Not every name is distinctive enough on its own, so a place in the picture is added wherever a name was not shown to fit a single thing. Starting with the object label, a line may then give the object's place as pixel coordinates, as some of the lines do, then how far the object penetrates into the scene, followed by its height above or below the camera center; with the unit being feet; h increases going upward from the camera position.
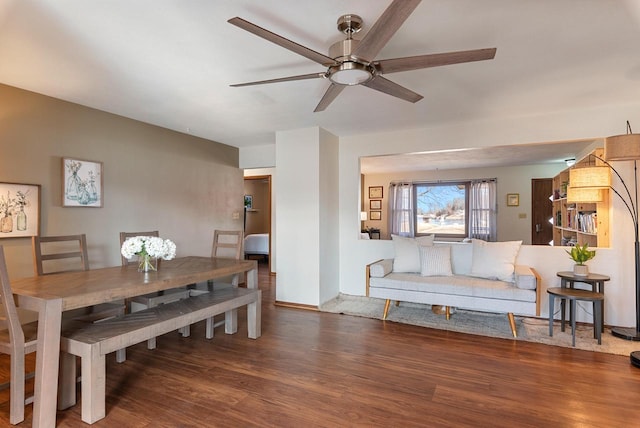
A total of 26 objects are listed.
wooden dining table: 6.08 -1.51
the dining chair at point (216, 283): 10.95 -2.21
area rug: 10.49 -3.91
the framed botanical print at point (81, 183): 11.34 +1.18
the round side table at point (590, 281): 10.63 -2.11
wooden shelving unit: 12.46 -0.12
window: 26.35 +0.57
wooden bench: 6.46 -2.51
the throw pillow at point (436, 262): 13.34 -1.81
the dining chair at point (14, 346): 6.09 -2.39
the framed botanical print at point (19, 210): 9.83 +0.23
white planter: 11.18 -1.80
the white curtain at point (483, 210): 25.20 +0.45
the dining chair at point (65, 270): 8.26 -1.43
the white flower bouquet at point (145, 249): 8.70 -0.83
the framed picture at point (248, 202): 30.76 +1.35
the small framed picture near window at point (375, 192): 29.19 +2.09
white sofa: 11.10 -2.33
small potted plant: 11.19 -1.43
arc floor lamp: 9.39 +1.15
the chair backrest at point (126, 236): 10.28 -0.60
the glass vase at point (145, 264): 8.89 -1.26
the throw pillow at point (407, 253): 13.94 -1.54
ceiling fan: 5.11 +2.89
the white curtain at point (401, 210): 27.89 +0.52
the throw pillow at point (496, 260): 12.29 -1.64
